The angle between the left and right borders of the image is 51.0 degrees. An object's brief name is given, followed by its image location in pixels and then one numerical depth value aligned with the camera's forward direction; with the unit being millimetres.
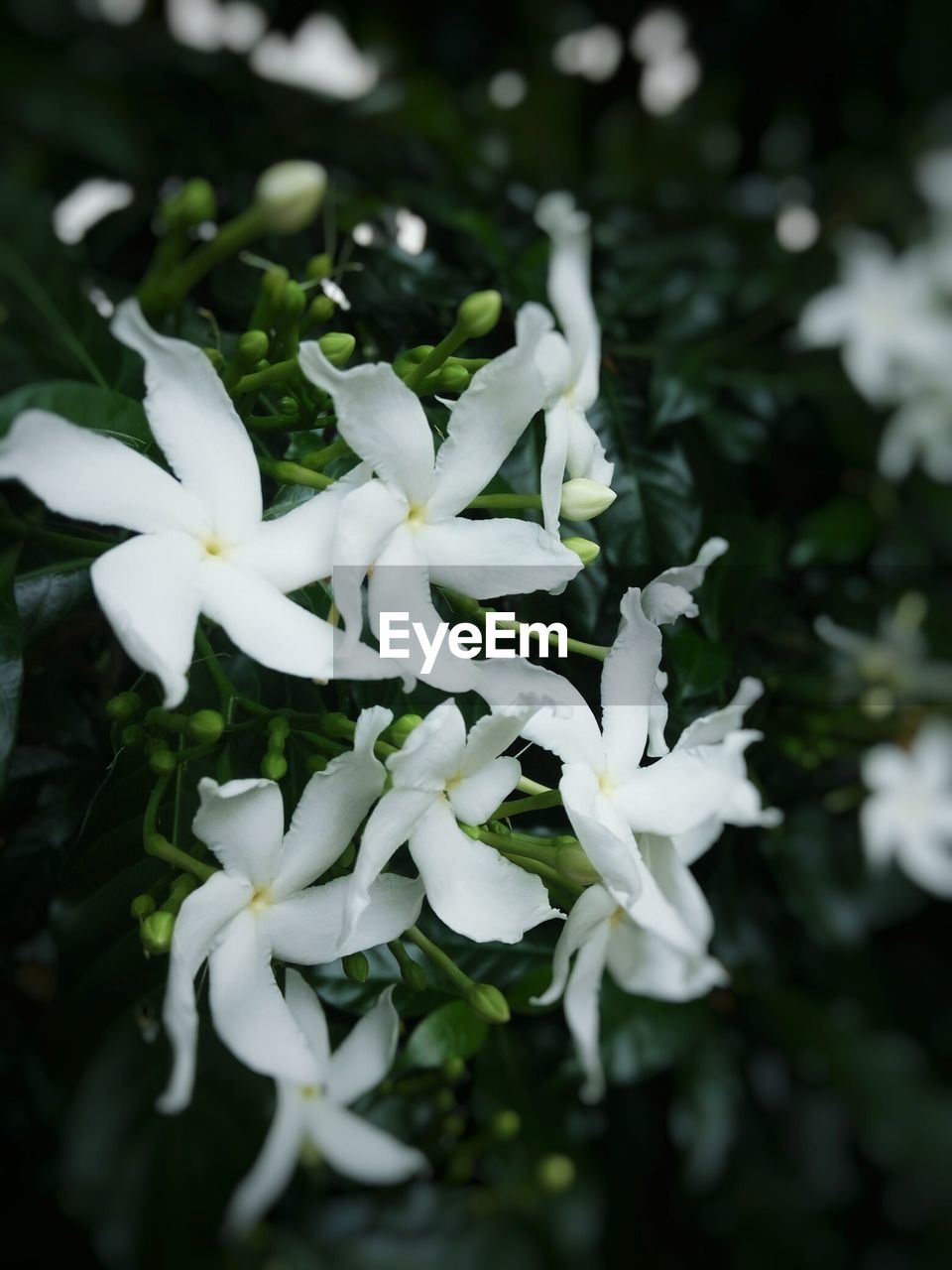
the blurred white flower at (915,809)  319
